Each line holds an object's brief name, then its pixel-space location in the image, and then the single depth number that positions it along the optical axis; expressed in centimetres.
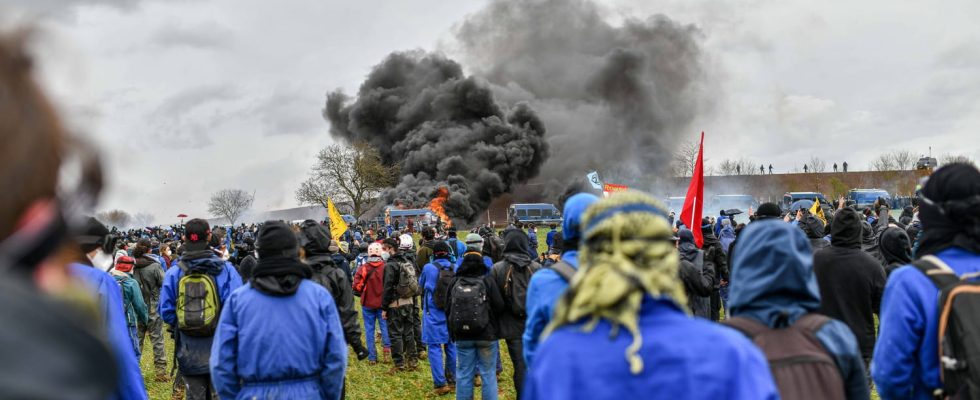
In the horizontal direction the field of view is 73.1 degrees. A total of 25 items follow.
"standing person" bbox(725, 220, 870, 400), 251
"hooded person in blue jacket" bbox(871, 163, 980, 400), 305
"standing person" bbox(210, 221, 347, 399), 384
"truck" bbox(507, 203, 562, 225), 5394
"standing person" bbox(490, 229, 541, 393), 646
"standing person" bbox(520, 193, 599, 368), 373
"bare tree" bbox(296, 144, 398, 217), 5781
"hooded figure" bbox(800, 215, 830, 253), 840
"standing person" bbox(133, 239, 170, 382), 988
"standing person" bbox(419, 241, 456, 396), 860
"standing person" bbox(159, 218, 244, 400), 573
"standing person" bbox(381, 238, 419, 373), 939
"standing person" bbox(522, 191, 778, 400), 182
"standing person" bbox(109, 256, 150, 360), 788
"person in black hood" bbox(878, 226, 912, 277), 639
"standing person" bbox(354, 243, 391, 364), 984
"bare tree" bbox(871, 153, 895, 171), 7281
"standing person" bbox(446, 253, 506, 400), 666
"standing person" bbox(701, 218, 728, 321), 979
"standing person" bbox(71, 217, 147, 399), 343
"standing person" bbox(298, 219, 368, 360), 670
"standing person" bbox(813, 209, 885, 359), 554
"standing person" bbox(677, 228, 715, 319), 709
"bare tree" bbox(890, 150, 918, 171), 7231
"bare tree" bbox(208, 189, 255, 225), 8656
